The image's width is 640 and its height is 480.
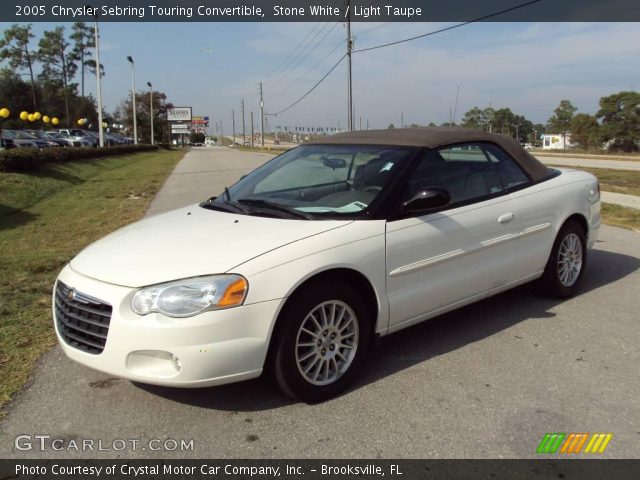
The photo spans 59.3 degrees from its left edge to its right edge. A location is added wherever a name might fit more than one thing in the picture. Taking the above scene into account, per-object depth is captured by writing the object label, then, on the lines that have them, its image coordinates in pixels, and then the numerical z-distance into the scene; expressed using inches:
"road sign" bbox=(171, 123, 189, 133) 4446.4
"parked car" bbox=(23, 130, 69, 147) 1383.6
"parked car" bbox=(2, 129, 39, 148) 1149.7
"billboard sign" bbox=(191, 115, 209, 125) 5730.3
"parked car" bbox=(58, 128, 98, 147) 1819.4
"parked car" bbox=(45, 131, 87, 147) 1521.9
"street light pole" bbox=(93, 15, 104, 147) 1244.5
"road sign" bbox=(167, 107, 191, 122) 4510.3
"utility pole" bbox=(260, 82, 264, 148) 3218.0
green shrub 655.1
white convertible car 116.0
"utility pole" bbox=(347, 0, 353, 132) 1192.4
